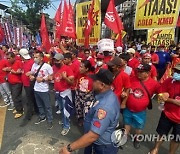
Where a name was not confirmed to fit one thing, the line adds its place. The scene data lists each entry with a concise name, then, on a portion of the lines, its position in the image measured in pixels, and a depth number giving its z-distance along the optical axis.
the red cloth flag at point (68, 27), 4.21
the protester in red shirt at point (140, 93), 2.22
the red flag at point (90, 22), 3.79
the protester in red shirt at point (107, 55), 3.17
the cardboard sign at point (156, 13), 3.75
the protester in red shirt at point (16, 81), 3.28
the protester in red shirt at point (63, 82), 2.61
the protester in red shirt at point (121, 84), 2.24
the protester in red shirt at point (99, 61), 3.04
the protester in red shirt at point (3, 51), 4.81
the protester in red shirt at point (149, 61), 3.05
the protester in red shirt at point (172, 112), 1.96
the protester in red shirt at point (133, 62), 3.85
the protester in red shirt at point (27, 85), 3.06
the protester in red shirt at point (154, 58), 5.01
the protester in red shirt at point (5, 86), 3.56
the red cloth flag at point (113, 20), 3.83
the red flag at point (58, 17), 4.95
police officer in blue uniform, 1.20
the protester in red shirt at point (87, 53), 4.24
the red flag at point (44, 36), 5.01
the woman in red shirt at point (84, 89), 2.48
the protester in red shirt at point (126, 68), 2.66
